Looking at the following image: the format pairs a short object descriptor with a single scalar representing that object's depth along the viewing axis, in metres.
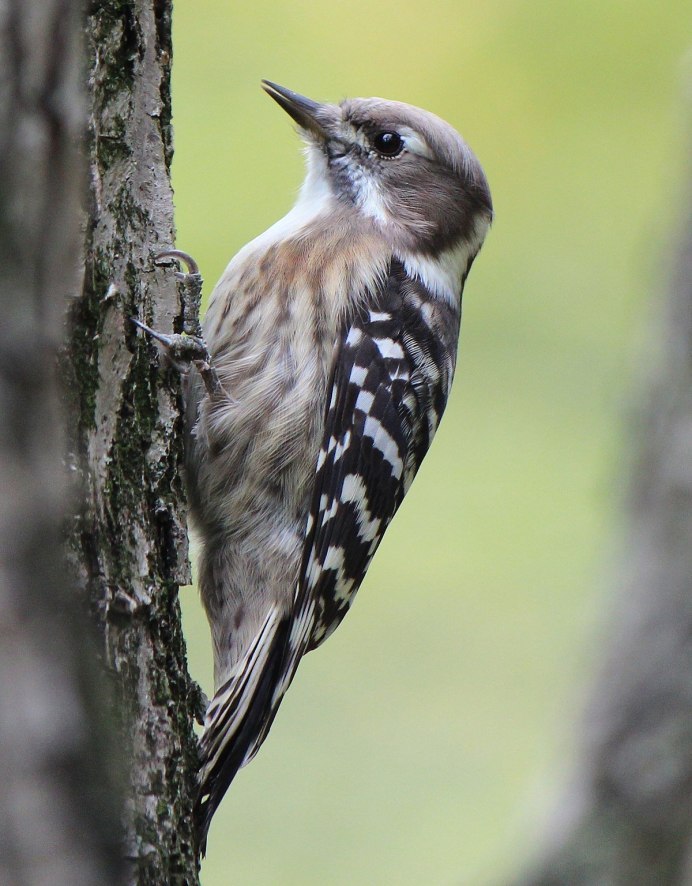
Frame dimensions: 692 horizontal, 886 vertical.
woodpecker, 6.36
